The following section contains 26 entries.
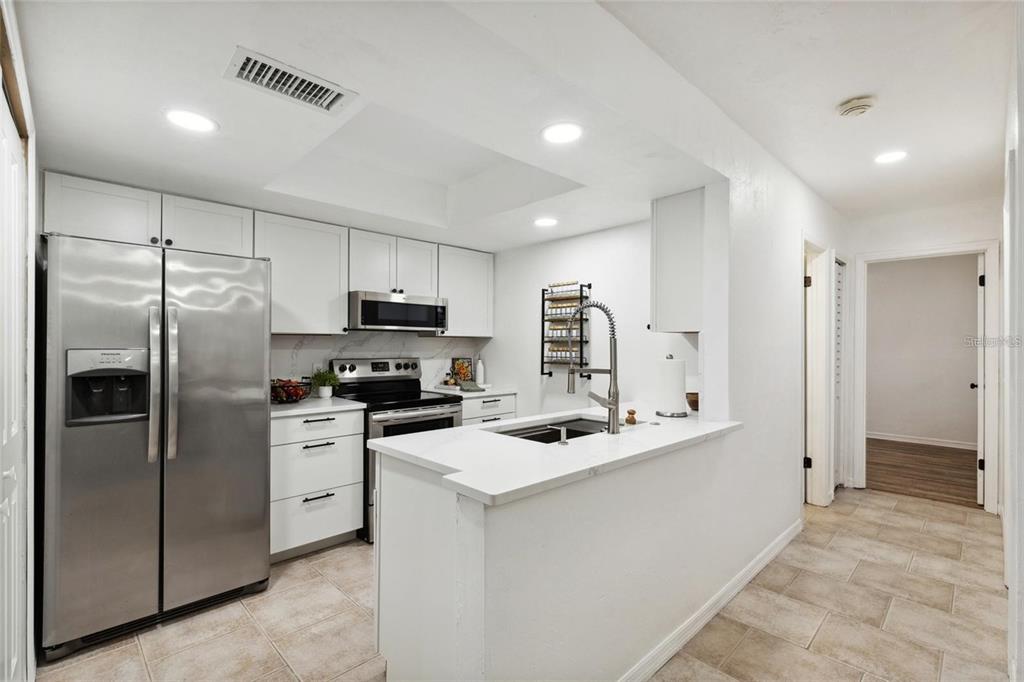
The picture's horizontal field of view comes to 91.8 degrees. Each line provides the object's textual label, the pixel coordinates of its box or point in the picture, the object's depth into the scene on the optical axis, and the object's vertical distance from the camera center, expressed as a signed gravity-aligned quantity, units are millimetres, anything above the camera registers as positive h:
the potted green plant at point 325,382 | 3434 -289
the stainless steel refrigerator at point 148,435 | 2039 -424
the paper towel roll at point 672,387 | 2666 -248
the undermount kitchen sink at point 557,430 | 2342 -440
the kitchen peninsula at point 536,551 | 1408 -701
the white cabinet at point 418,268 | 3906 +596
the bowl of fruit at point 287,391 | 3178 -321
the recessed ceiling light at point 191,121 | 1882 +860
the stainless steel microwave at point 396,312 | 3533 +221
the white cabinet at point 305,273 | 3199 +465
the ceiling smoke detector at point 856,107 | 2248 +1083
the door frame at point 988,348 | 3604 -53
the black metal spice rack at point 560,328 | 3873 +114
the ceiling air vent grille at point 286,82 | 1567 +877
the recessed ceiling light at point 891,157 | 2861 +1083
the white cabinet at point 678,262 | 2670 +444
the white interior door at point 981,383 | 3771 -320
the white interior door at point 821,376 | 3742 -263
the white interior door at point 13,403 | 1287 -181
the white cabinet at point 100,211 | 2408 +667
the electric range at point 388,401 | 3223 -421
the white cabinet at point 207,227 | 2760 +667
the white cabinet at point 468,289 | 4258 +469
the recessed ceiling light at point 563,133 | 2016 +869
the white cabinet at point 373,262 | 3613 +597
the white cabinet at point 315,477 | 2871 -824
